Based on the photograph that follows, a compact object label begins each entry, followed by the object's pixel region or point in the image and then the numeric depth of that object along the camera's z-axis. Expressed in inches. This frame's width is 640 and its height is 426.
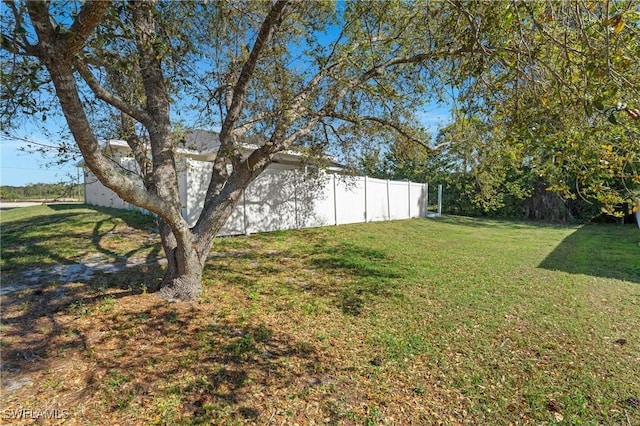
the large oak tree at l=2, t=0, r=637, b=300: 105.0
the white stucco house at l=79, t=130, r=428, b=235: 319.3
